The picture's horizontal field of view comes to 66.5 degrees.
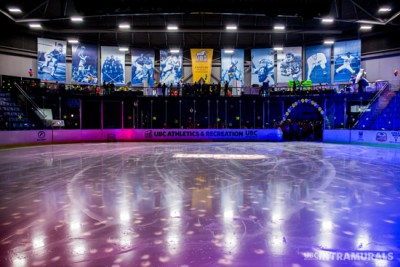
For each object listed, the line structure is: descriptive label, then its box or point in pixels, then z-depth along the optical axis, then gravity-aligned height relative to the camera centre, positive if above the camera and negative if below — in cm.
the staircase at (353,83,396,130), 2066 +86
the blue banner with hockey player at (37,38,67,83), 2695 +570
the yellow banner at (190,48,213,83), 3044 +611
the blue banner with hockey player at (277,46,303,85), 2980 +562
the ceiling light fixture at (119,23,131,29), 2559 +822
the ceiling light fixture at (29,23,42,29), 2420 +783
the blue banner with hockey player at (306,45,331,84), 2869 +547
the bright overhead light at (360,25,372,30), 2537 +785
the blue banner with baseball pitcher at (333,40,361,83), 2722 +560
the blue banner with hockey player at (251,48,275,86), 3017 +550
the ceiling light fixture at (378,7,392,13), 2185 +804
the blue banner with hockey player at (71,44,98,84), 2859 +560
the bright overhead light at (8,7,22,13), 2181 +820
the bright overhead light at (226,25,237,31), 2661 +829
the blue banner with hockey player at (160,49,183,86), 3041 +556
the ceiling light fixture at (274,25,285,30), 2648 +833
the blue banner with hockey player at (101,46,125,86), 2986 +563
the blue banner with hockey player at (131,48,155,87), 3011 +573
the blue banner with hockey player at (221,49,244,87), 3078 +589
